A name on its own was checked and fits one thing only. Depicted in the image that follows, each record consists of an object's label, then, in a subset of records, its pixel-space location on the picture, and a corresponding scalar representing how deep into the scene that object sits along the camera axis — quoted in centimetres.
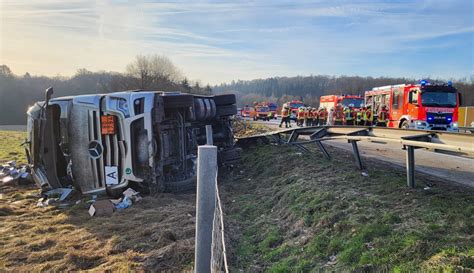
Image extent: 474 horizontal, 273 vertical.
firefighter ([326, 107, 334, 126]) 2169
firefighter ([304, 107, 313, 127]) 2531
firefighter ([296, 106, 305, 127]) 2578
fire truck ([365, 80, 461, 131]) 1528
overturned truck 698
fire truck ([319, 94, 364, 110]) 2320
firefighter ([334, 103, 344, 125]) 2146
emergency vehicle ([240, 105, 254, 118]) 4659
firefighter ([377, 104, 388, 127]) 1812
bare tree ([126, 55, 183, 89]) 4719
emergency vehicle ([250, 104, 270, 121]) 3788
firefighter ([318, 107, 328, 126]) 2452
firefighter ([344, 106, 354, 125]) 2111
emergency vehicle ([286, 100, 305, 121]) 3191
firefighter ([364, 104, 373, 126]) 1916
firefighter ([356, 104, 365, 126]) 1974
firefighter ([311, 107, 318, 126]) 2491
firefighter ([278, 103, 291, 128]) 2505
